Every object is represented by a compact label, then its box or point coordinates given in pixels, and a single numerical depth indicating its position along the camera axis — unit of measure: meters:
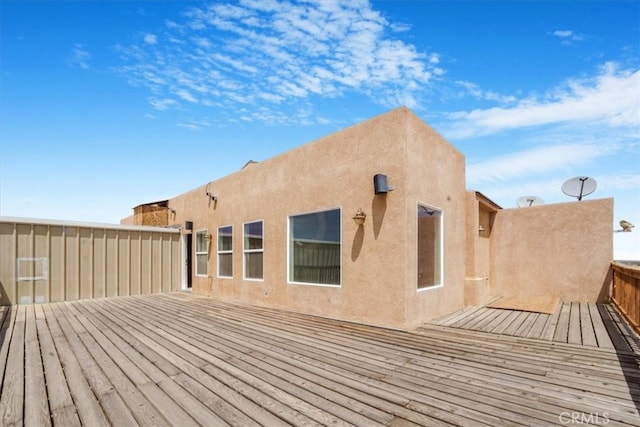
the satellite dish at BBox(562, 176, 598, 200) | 7.71
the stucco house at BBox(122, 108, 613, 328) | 4.76
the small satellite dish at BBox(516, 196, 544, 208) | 9.28
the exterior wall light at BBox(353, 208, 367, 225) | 4.95
